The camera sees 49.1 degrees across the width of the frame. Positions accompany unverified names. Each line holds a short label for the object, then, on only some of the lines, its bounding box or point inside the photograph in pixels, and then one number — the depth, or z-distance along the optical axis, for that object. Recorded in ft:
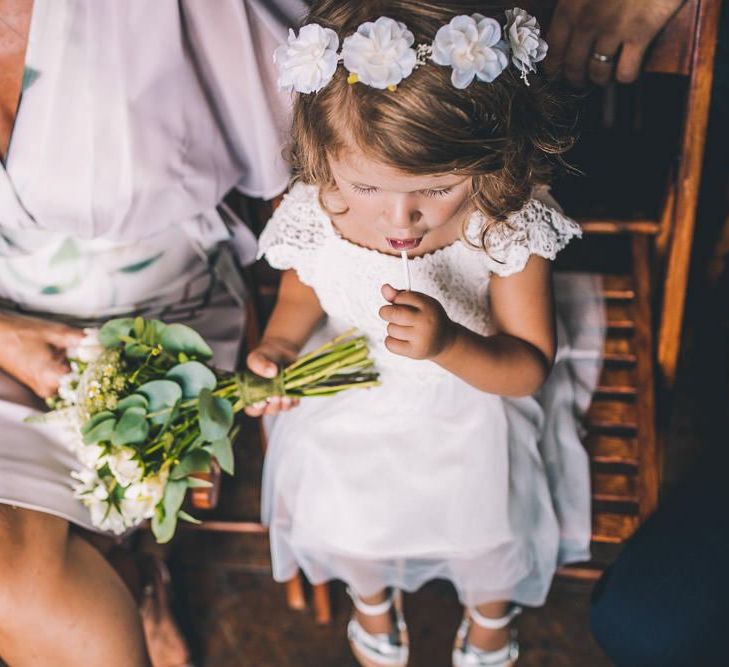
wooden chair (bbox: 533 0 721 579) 3.86
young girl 3.11
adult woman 3.84
